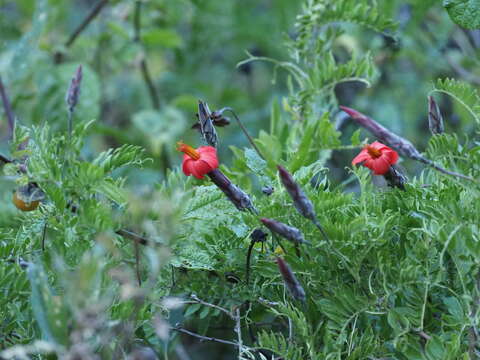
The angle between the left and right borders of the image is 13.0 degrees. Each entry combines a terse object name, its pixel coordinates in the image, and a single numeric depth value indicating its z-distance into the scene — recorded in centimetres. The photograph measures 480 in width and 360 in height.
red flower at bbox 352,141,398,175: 158
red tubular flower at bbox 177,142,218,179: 159
